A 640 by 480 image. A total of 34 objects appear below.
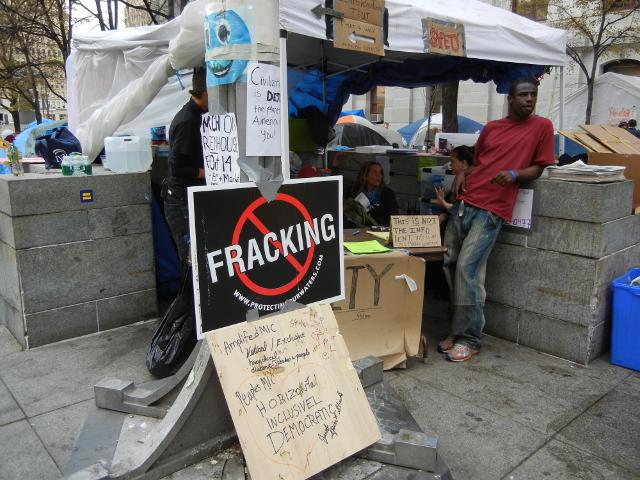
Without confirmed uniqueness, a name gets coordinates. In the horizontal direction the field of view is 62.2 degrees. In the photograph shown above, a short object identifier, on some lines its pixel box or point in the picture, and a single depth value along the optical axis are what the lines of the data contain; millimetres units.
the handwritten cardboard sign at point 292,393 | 2047
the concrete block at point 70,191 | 3918
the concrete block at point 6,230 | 3941
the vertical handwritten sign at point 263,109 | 2170
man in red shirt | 3855
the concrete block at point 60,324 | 4082
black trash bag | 3619
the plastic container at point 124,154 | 4699
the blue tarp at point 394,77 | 6129
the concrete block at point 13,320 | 4102
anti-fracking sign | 2074
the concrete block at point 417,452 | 2236
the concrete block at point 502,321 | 4312
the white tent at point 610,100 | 15508
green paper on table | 3707
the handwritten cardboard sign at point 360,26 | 3666
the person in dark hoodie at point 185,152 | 4055
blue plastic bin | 3771
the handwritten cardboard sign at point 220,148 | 2264
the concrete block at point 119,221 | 4285
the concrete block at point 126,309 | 4410
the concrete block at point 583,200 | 3752
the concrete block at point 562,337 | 3902
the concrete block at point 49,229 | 3939
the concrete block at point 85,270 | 4027
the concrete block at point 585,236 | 3788
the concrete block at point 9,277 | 4000
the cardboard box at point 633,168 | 4367
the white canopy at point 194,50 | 4062
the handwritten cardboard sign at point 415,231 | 3969
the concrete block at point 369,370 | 2936
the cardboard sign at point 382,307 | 3633
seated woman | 5416
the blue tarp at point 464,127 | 16359
